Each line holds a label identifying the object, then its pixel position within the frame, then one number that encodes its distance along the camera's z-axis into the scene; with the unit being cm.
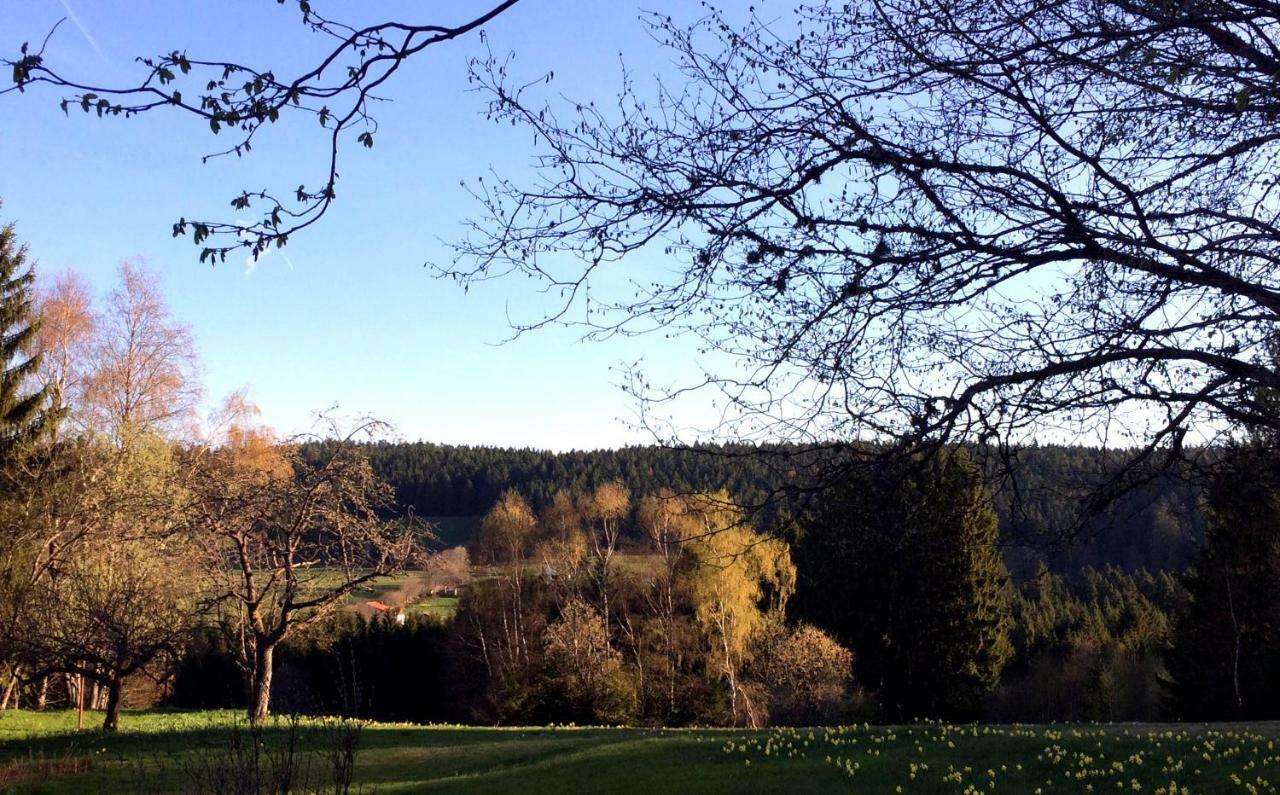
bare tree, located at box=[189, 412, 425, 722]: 1611
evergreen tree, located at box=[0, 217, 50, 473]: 2361
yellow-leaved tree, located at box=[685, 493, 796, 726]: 2962
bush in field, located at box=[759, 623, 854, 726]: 2920
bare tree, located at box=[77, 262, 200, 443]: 2648
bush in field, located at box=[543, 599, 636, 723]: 2812
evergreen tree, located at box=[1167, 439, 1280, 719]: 2633
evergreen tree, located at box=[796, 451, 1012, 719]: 3098
